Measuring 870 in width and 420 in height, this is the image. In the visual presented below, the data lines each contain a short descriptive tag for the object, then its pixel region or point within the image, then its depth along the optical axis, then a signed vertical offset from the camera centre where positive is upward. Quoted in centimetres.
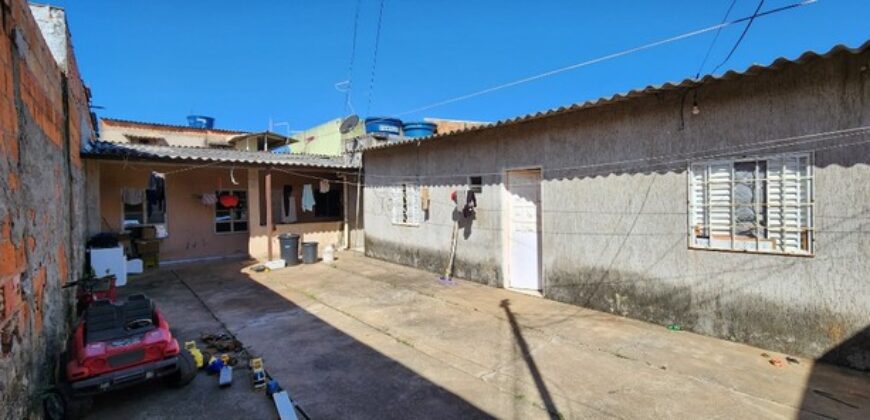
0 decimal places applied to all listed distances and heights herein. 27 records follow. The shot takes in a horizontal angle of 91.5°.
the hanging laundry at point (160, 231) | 1200 -67
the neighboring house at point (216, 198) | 1127 +30
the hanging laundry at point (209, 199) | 1277 +26
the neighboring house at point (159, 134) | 2072 +382
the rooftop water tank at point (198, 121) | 2430 +499
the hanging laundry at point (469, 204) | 889 +3
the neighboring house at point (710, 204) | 450 +0
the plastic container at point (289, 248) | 1168 -114
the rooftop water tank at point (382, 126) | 1390 +266
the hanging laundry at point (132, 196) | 1154 +33
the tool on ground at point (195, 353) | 470 -166
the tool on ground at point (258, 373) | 425 -171
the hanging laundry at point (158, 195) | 1173 +37
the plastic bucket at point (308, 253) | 1197 -131
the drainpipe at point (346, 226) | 1452 -67
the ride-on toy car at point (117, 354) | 345 -126
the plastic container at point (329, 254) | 1195 -134
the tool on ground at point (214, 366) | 458 -172
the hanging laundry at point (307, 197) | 1362 +32
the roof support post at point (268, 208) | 1173 -3
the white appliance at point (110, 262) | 848 -111
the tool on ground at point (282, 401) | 362 -176
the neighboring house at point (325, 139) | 1746 +308
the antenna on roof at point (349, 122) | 1452 +291
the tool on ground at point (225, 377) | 427 -174
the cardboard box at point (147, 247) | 1121 -104
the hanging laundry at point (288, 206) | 1456 +3
